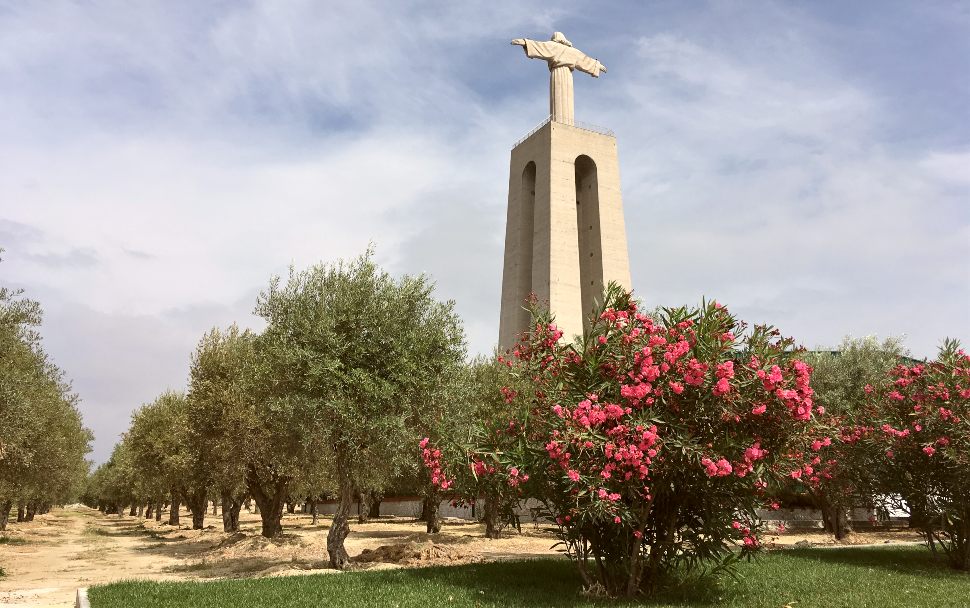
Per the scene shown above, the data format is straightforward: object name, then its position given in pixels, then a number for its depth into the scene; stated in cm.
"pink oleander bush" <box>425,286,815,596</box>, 1209
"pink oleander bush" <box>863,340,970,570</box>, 1817
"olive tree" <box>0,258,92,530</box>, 2376
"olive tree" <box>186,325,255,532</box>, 3347
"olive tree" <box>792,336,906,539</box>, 2053
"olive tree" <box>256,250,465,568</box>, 2006
